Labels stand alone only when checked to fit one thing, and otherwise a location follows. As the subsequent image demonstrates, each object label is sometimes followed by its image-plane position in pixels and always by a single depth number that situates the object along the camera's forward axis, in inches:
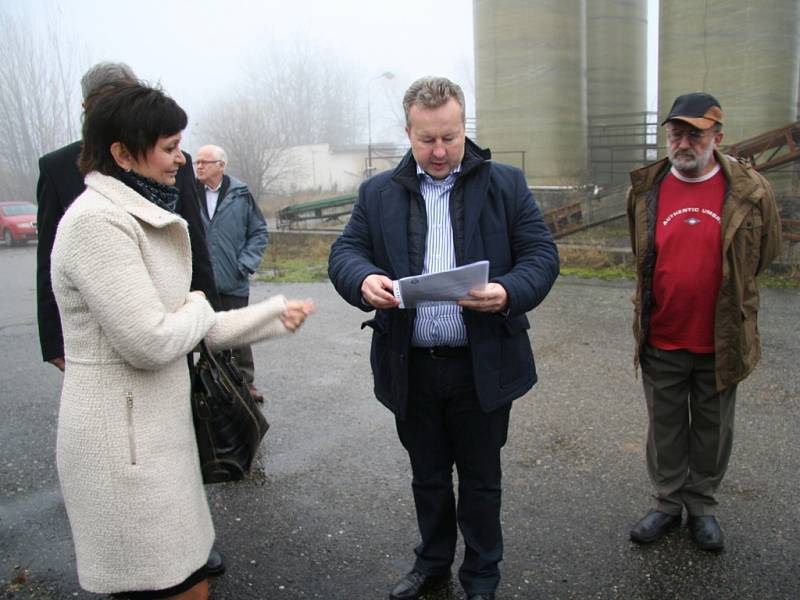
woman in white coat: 78.7
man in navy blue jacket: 104.6
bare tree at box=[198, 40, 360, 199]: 1491.1
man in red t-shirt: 125.1
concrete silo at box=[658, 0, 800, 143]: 557.9
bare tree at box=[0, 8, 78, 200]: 1555.1
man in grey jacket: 216.5
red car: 927.0
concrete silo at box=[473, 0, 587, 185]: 701.9
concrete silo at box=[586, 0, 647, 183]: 858.1
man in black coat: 120.8
